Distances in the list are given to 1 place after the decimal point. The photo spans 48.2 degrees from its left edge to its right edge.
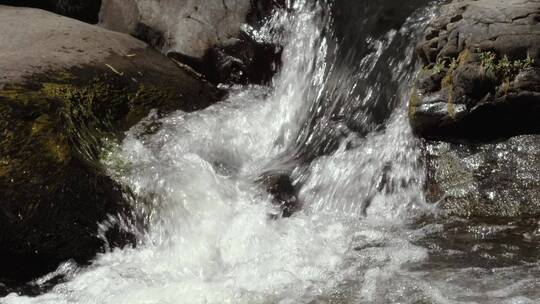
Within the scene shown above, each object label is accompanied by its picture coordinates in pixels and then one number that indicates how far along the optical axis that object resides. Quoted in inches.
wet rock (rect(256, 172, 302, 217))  201.6
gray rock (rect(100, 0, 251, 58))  279.0
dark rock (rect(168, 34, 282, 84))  276.1
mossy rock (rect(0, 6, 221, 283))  172.2
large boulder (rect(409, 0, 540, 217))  182.9
